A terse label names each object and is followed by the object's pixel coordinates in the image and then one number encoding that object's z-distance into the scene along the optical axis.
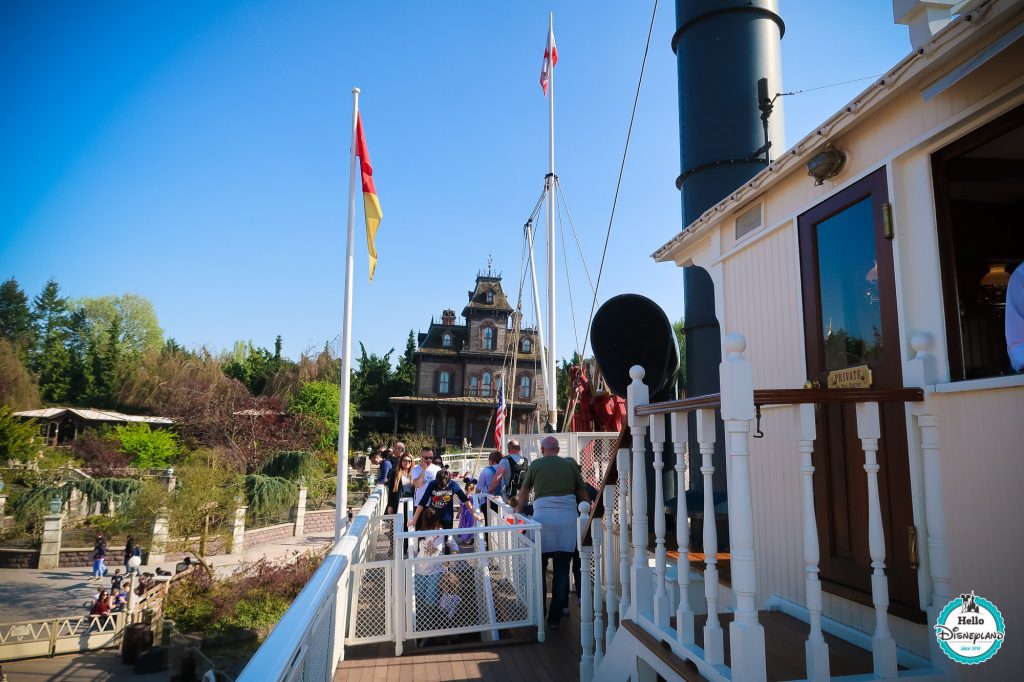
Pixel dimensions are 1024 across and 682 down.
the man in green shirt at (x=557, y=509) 5.72
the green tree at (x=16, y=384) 40.72
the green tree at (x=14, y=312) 58.34
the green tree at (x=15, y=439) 26.30
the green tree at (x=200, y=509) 18.75
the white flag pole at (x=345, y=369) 10.95
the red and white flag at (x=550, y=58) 17.31
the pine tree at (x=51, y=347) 46.59
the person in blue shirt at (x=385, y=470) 10.60
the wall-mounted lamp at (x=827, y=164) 3.21
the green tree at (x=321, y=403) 37.59
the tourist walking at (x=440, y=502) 7.26
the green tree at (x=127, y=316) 57.03
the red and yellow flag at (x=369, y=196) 12.31
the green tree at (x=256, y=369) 45.56
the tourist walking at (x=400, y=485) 9.25
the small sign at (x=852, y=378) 2.98
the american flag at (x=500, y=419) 21.09
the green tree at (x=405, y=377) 46.50
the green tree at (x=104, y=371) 45.53
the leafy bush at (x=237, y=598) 15.68
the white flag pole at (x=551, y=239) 16.25
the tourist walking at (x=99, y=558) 18.52
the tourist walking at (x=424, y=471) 8.47
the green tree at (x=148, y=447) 30.30
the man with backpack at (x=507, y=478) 8.82
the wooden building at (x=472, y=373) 42.44
